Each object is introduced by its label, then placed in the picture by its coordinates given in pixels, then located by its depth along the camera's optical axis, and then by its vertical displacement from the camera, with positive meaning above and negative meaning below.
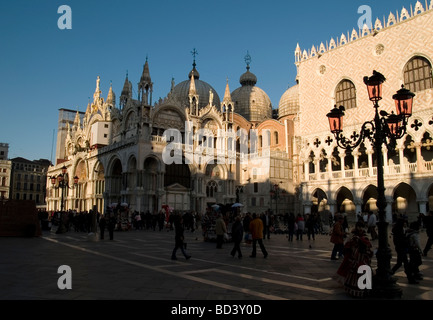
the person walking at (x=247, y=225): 15.40 -0.96
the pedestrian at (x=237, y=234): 10.87 -0.92
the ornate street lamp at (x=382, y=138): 6.08 +1.52
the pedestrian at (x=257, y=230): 10.75 -0.78
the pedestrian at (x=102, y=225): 16.07 -0.91
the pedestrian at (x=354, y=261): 6.10 -1.04
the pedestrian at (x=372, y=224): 15.38 -0.87
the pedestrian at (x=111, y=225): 15.58 -0.88
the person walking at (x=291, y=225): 16.34 -0.95
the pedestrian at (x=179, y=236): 10.07 -0.91
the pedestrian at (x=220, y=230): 13.52 -0.98
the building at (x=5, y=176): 64.81 +5.58
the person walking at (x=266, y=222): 17.23 -0.88
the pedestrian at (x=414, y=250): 7.30 -0.98
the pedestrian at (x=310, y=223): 15.98 -0.84
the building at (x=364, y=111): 26.67 +8.13
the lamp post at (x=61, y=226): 20.77 -1.24
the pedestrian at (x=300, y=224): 16.77 -0.93
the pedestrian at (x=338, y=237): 10.21 -0.95
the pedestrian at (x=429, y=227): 10.39 -0.68
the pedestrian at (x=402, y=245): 7.27 -0.88
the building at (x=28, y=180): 68.25 +5.19
